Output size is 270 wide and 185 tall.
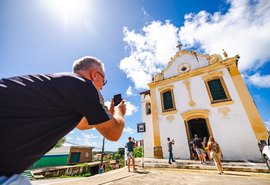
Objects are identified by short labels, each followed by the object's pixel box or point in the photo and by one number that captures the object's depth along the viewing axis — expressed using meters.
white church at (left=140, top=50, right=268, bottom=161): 8.55
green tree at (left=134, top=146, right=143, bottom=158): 16.55
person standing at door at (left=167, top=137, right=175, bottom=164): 8.30
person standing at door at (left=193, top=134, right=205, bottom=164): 8.20
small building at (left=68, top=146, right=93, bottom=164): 26.66
